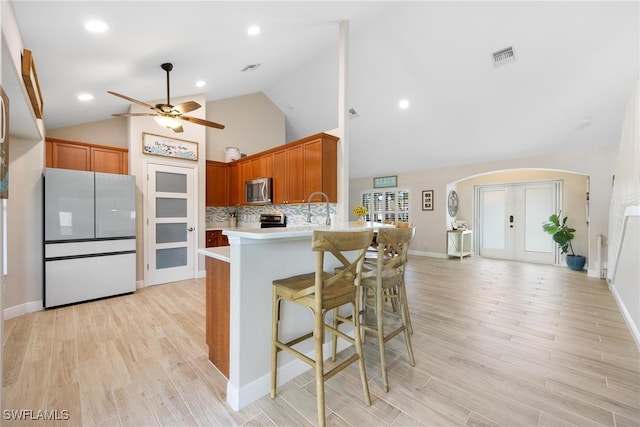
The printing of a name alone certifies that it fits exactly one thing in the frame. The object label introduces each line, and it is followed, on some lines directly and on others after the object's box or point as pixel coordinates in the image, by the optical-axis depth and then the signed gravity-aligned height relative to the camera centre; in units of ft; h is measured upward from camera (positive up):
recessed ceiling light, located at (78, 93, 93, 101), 10.72 +4.75
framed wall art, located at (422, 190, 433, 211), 22.99 +0.90
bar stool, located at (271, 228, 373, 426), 4.46 -1.60
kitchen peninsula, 5.32 -2.15
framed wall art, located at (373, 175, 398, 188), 25.26 +2.84
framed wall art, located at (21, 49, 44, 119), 6.26 +3.33
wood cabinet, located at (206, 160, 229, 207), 17.61 +1.79
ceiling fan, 10.57 +4.04
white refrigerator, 10.78 -1.08
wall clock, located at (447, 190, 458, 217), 22.61 +0.63
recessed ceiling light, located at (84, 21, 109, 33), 6.93 +4.97
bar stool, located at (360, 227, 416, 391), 5.74 -1.62
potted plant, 17.29 -1.79
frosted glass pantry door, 14.19 -0.73
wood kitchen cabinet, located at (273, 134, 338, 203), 11.68 +2.00
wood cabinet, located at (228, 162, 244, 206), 17.54 +1.69
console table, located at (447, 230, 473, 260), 21.42 -2.68
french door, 19.89 -0.79
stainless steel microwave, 15.02 +1.14
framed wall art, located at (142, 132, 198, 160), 14.11 +3.62
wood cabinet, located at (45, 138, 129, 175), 12.34 +2.71
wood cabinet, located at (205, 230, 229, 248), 17.12 -1.87
